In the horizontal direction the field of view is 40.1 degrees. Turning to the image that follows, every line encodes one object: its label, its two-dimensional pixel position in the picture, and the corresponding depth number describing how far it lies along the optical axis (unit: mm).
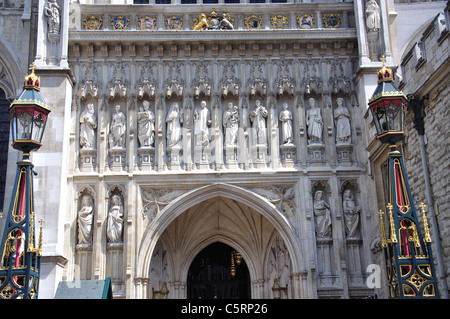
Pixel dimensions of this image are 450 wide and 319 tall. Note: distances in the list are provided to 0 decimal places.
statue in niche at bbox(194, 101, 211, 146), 15789
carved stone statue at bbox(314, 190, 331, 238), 15172
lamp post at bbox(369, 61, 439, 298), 7086
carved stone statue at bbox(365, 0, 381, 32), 16312
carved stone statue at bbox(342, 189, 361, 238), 15211
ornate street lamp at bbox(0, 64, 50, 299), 7164
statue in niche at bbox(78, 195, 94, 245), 14992
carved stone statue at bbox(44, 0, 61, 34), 16125
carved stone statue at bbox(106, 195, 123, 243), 14977
